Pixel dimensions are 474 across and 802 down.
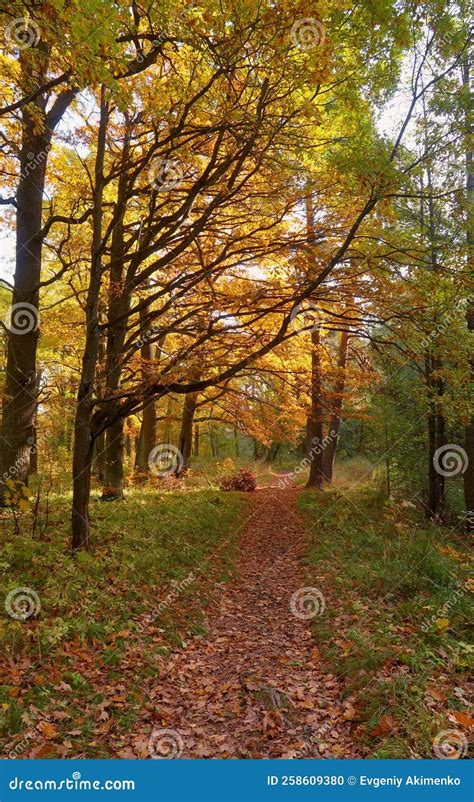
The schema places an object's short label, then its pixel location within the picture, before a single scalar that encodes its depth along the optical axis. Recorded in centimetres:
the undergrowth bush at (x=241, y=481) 1860
